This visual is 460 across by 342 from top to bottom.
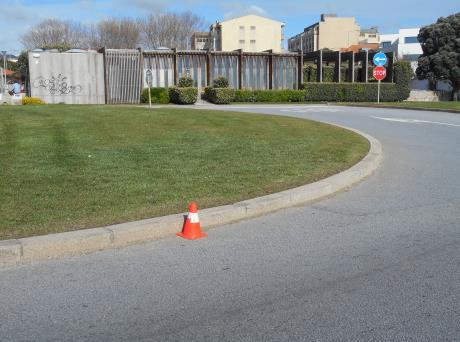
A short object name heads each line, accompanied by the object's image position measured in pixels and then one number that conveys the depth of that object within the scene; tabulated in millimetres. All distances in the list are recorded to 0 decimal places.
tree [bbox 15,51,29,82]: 56641
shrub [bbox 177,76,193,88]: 35516
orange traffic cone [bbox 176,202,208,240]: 5512
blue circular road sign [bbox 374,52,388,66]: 33125
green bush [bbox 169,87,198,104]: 32938
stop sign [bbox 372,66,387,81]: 33781
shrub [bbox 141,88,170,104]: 33781
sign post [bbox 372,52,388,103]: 33156
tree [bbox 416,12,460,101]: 48331
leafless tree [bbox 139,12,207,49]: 70125
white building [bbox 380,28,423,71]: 87562
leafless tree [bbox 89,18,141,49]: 68438
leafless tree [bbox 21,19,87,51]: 64812
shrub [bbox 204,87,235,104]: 33625
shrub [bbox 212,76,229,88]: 35562
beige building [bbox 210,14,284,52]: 103938
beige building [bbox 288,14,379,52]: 115938
